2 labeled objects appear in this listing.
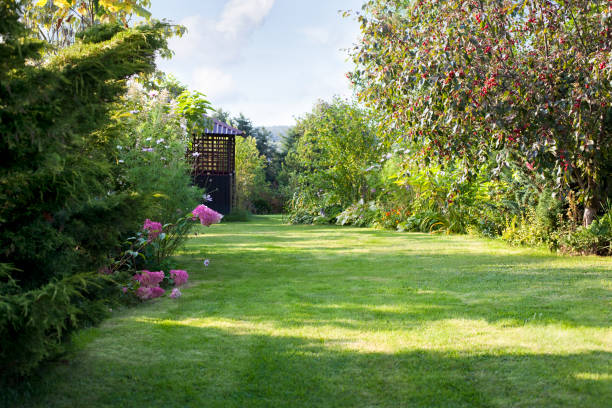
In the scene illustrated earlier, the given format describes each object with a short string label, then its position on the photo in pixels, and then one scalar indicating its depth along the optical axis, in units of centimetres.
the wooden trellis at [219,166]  1580
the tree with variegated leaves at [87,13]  615
